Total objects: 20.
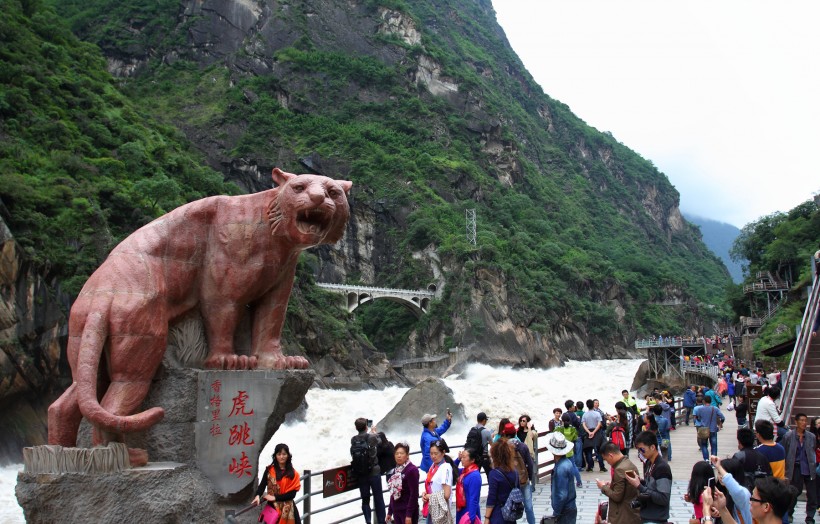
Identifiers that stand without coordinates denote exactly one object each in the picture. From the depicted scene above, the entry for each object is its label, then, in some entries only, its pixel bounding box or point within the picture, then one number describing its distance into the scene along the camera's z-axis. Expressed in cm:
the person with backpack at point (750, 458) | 558
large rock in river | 1991
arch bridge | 5606
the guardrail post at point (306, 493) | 631
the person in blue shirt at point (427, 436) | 783
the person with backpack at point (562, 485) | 610
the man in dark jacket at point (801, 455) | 673
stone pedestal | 528
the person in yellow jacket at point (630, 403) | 1350
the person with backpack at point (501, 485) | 548
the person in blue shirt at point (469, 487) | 570
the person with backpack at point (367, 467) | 708
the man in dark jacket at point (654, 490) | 459
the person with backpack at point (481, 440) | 711
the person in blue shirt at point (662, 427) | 1078
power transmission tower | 6568
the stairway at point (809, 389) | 1022
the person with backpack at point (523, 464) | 634
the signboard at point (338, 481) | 670
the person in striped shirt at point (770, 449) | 589
